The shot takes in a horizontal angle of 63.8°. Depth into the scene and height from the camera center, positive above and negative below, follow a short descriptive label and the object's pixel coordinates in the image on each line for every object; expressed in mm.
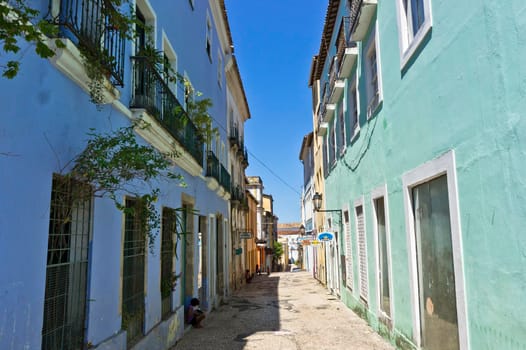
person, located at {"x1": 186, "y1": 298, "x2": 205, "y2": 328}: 9883 -1737
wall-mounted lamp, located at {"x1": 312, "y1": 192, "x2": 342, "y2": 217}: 16642 +1470
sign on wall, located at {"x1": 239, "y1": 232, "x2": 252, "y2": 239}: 22670 +240
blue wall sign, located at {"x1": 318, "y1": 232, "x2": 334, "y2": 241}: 14102 +80
